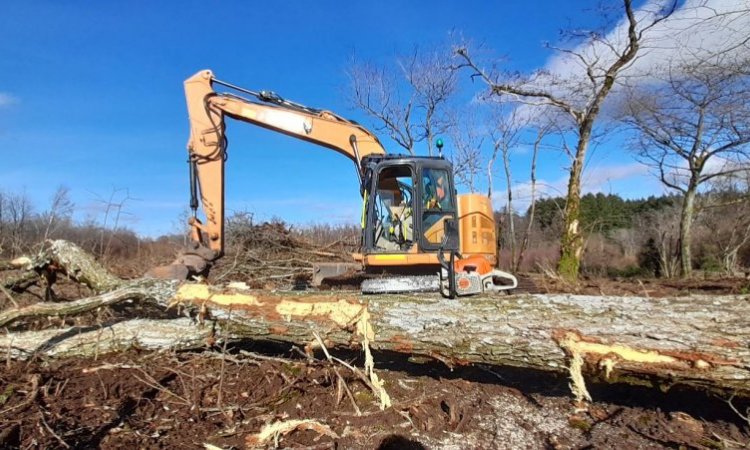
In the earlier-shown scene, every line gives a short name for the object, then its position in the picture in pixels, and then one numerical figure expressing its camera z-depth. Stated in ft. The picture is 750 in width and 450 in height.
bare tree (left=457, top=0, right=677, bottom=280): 34.40
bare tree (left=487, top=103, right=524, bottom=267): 62.19
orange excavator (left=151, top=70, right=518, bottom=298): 17.39
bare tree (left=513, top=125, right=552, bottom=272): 57.03
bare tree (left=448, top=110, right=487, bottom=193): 62.45
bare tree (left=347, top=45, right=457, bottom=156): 57.38
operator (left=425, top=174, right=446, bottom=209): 19.39
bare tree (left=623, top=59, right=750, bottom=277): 40.57
